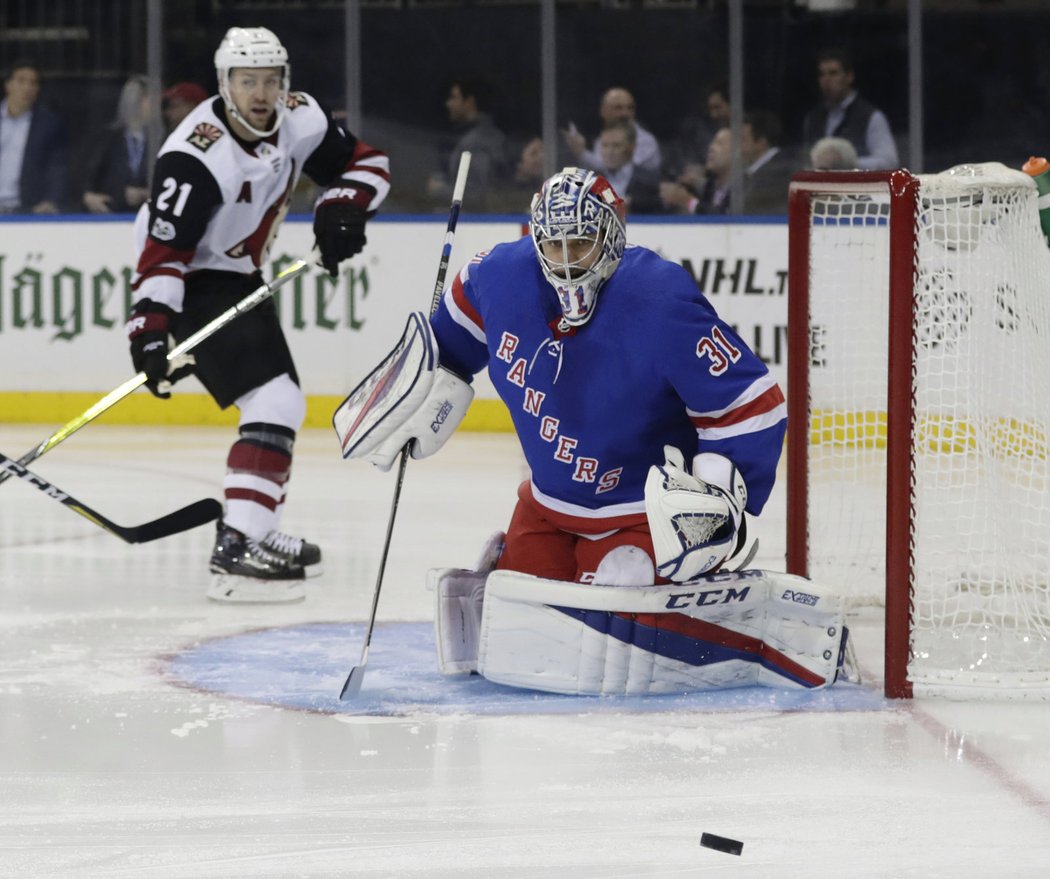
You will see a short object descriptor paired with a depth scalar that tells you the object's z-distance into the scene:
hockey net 5.95
